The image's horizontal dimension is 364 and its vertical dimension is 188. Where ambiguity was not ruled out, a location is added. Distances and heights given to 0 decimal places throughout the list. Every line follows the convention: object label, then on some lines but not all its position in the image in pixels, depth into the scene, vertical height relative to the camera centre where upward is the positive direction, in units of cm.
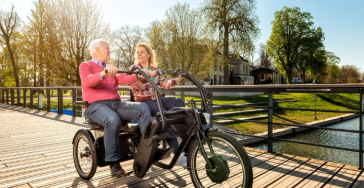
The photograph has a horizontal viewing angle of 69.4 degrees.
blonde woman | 277 +1
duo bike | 187 -48
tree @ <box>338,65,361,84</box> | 6240 +307
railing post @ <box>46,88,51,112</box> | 976 -56
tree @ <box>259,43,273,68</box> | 5491 +564
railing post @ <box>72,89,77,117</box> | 793 -30
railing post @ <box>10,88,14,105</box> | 1352 -29
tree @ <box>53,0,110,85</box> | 1406 +300
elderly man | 233 -14
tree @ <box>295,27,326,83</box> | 3472 +421
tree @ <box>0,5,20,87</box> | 1900 +485
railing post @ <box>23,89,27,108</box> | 1193 -36
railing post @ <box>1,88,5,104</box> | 1483 -49
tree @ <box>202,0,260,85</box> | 2156 +530
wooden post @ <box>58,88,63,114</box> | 864 -43
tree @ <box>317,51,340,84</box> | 5362 +408
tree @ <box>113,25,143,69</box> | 3445 +659
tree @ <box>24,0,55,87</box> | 1382 +286
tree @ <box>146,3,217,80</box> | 2022 +353
